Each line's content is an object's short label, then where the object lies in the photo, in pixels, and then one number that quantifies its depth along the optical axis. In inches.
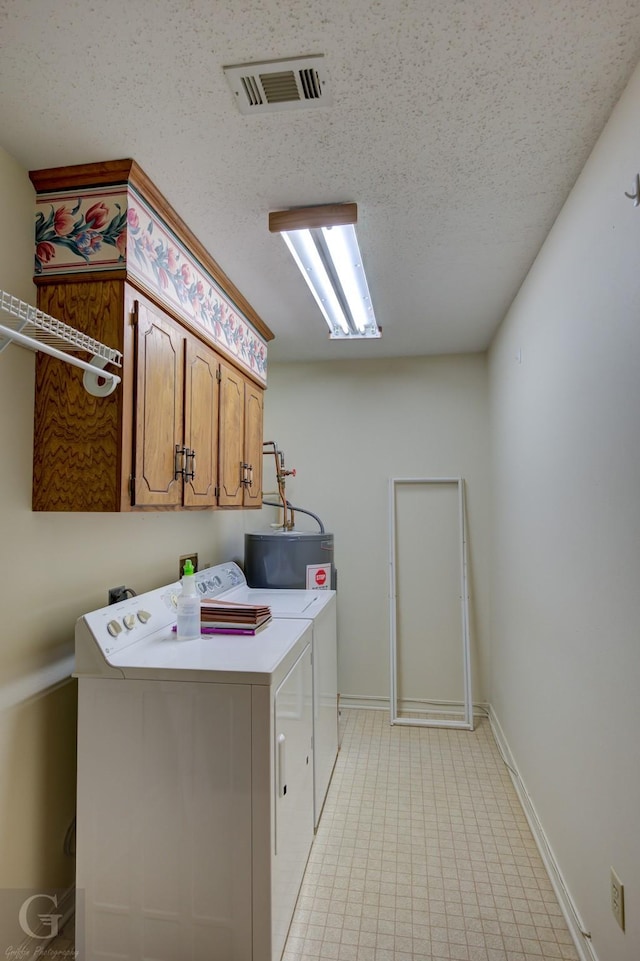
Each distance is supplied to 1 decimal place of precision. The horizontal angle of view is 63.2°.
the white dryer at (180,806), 59.3
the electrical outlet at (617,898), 52.5
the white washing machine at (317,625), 91.4
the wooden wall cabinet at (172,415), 68.0
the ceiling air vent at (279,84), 49.7
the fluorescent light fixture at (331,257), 73.0
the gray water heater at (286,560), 119.8
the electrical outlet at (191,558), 107.0
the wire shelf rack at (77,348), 51.5
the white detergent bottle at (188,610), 76.0
